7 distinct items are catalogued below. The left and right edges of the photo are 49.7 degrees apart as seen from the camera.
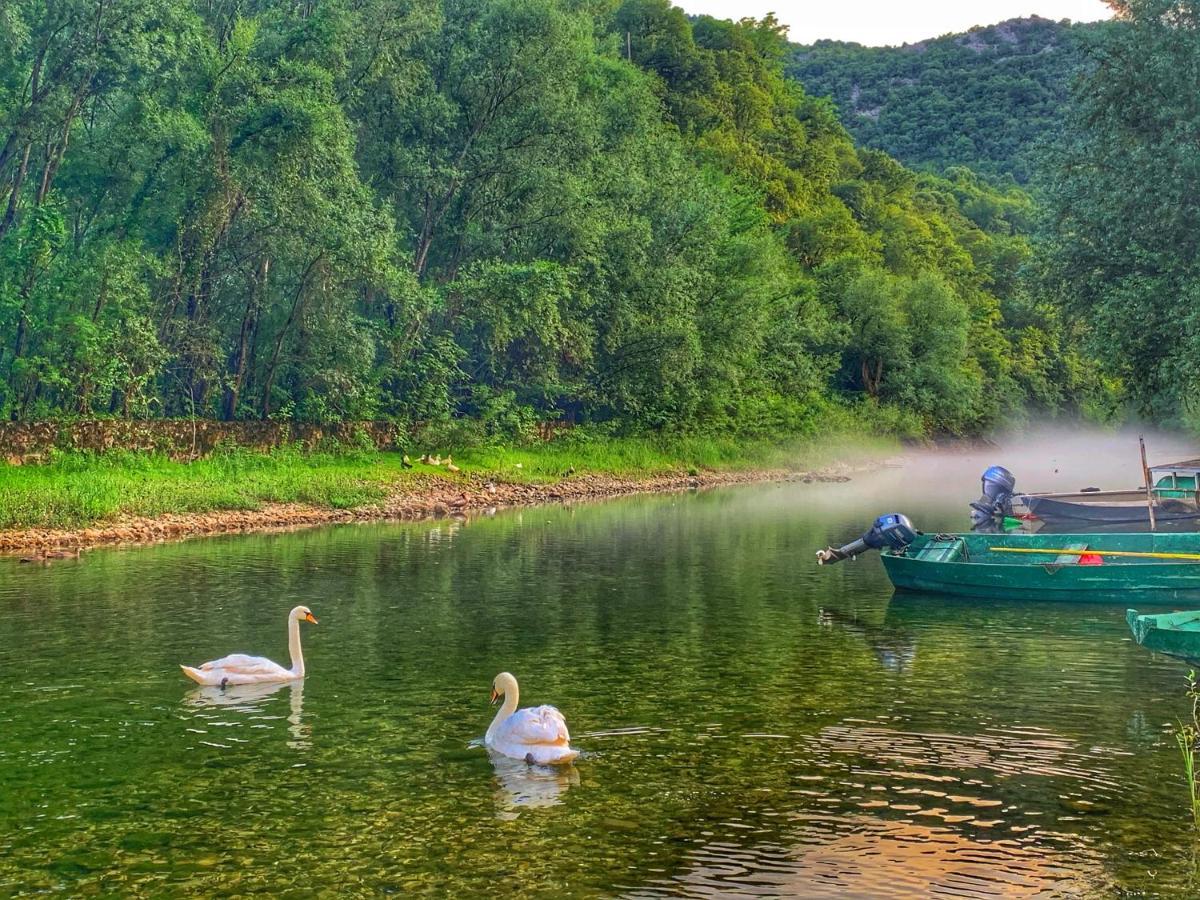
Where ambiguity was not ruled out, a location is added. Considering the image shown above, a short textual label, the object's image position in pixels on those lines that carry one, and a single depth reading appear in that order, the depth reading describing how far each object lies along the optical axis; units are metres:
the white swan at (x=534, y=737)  14.19
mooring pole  28.14
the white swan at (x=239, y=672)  18.19
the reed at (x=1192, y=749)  12.26
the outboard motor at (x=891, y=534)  29.17
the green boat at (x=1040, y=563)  25.86
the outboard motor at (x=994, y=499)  31.03
